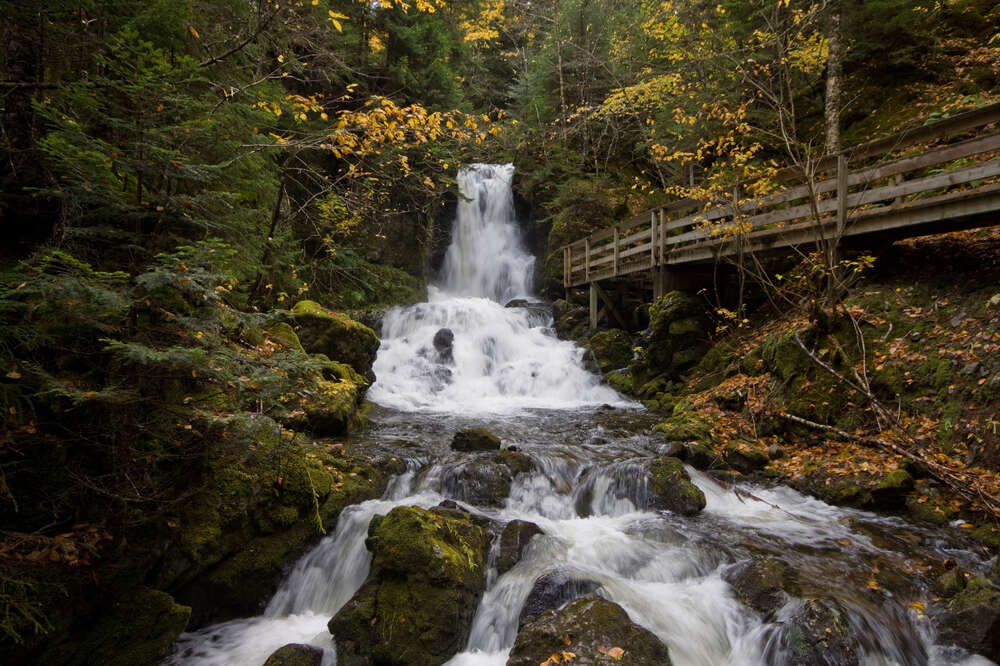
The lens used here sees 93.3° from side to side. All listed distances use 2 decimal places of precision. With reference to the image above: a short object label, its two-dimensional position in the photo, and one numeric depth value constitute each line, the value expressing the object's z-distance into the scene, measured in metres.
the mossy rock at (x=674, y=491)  5.34
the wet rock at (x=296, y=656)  3.30
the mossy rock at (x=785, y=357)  6.98
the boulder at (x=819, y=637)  3.15
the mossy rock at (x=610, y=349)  12.08
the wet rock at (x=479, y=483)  5.59
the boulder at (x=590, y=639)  3.10
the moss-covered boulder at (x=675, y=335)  9.97
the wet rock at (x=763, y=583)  3.73
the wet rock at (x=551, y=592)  3.83
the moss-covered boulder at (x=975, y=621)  3.17
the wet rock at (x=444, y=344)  12.60
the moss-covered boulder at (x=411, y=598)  3.44
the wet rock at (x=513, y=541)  4.38
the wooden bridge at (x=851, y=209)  5.76
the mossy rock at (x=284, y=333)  7.13
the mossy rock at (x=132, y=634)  3.02
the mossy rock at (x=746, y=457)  6.27
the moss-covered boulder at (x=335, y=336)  8.91
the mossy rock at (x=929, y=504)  4.61
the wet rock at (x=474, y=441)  6.98
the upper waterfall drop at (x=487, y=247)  19.41
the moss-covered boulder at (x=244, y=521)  3.68
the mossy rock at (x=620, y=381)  10.94
